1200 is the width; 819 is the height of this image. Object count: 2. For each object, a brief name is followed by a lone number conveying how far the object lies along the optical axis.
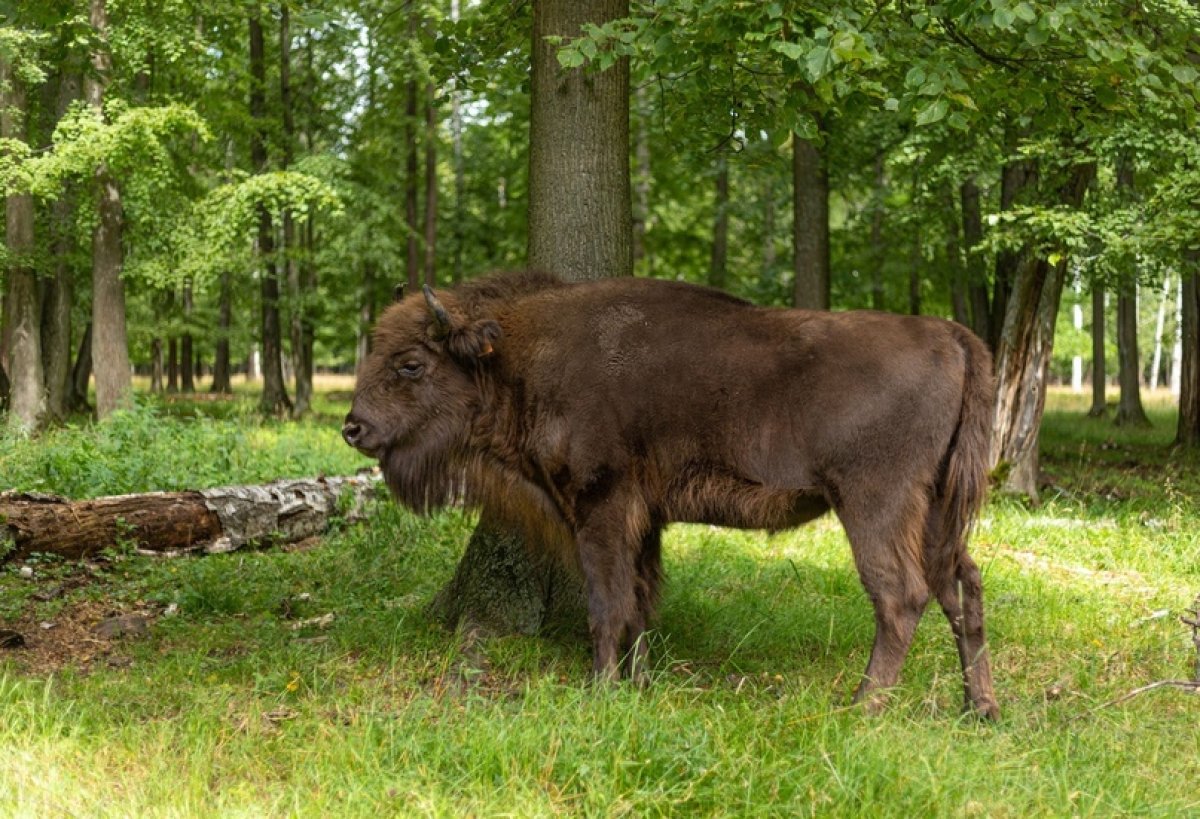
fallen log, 8.59
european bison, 5.55
